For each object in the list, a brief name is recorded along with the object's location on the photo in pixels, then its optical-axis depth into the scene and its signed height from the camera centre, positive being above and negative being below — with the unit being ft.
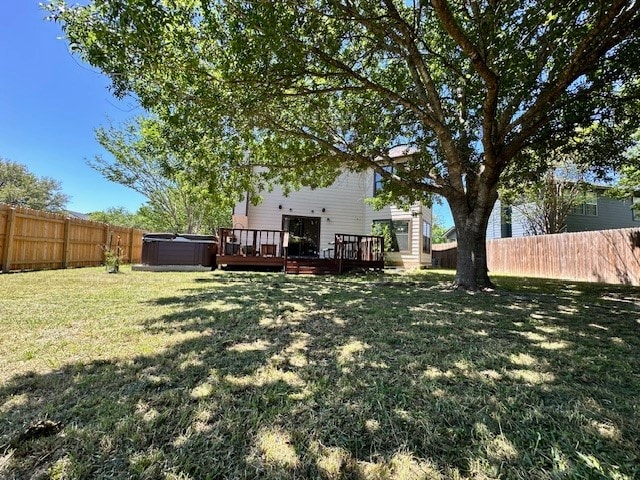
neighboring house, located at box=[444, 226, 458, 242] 97.43 +6.39
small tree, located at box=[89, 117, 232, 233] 27.50 +10.35
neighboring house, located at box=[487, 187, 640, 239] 60.85 +8.01
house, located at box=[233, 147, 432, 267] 48.34 +5.24
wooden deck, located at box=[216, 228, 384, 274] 34.76 -0.59
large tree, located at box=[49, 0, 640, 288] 15.19 +10.19
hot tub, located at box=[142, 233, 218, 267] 35.53 +0.05
